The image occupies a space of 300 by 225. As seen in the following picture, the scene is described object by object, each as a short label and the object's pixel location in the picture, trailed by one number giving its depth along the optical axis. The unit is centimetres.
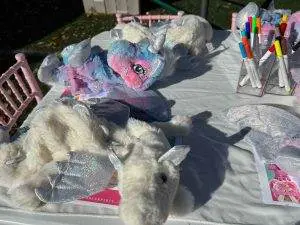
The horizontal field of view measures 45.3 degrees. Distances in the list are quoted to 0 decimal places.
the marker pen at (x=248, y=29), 110
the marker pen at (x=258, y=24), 112
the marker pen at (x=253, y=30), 111
